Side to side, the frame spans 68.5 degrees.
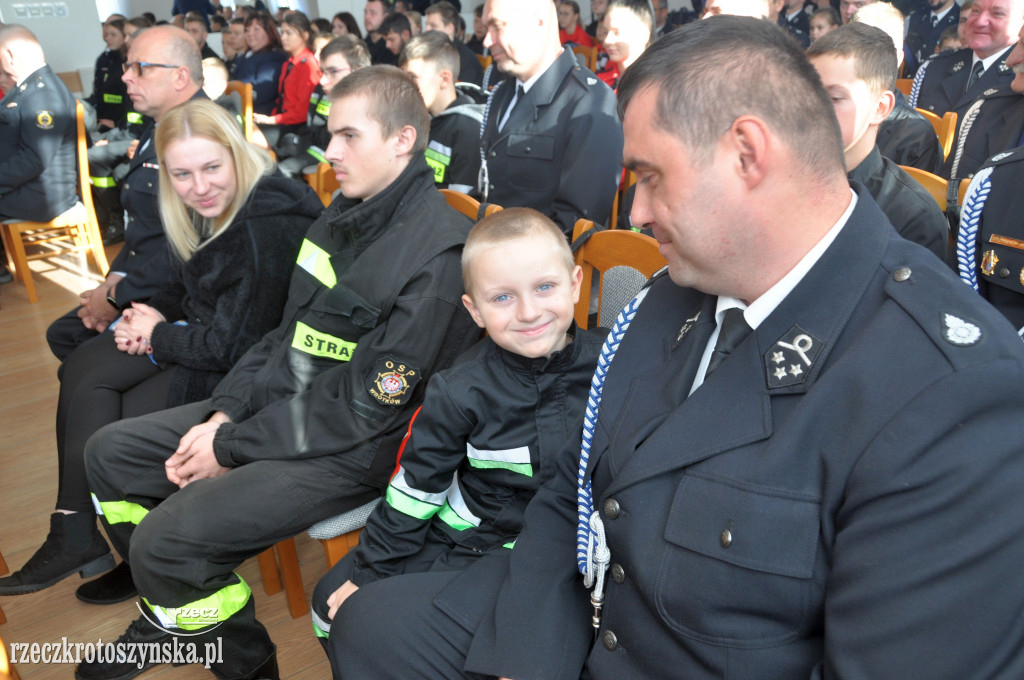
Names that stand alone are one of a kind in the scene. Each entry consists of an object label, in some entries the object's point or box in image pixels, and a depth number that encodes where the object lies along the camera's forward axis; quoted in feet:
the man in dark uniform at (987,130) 7.61
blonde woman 6.53
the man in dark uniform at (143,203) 8.12
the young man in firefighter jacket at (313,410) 5.16
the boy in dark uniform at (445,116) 10.66
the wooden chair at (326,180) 8.43
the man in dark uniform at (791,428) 2.30
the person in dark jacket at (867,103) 5.57
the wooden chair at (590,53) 22.34
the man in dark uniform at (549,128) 8.38
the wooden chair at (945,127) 9.47
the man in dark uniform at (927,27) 20.95
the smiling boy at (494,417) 4.54
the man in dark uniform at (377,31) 22.95
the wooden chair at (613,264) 4.89
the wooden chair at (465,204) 6.35
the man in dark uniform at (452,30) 18.48
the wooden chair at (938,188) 5.78
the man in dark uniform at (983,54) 11.10
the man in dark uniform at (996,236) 4.63
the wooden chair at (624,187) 10.58
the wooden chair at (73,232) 13.39
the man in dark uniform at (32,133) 12.90
